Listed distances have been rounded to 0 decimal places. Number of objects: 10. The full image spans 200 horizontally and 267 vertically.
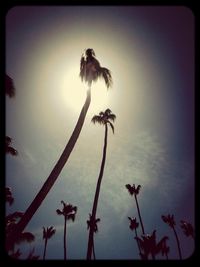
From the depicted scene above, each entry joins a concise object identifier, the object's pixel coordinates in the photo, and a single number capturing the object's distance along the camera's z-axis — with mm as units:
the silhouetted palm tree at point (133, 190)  51000
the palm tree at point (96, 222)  50050
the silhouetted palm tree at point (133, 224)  55438
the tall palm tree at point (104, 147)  21522
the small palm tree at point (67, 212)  45759
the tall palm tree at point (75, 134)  9094
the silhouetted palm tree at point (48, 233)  51703
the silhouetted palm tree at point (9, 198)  26414
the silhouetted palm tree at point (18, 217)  20347
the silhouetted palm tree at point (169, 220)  55438
